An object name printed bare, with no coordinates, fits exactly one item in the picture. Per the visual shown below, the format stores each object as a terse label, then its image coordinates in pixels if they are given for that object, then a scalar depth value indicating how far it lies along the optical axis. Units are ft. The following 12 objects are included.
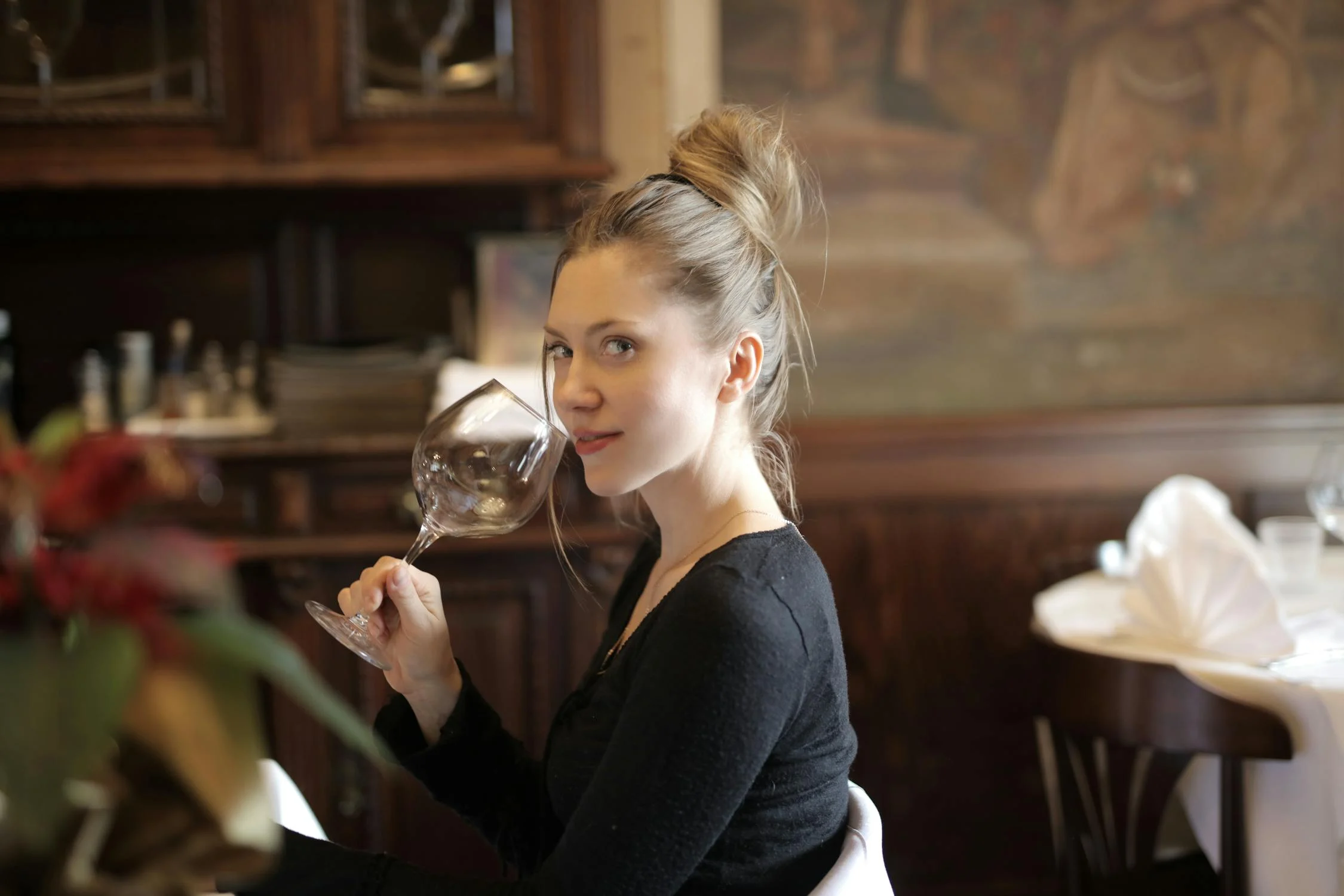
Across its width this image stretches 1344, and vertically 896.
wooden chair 5.02
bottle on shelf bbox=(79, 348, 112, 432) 7.66
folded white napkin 5.25
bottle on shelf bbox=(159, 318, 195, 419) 7.69
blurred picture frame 7.71
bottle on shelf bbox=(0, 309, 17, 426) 7.84
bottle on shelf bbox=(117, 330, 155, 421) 7.81
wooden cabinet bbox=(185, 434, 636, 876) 7.21
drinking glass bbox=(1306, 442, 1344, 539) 6.13
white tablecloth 4.84
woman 3.11
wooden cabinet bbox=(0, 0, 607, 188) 7.20
